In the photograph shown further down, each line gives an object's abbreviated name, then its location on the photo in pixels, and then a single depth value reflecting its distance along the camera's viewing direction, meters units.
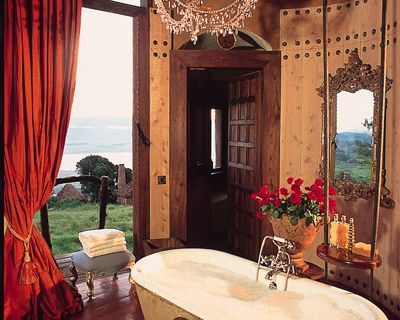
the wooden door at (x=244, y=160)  4.25
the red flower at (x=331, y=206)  2.81
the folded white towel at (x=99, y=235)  3.34
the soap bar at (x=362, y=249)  2.67
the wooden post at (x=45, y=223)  3.40
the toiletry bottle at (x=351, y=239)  2.70
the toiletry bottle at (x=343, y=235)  2.79
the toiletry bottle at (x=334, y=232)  2.82
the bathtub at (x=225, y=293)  2.24
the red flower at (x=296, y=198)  2.73
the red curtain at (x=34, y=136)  2.93
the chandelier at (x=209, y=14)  3.78
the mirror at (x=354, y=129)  3.50
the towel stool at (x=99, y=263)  3.25
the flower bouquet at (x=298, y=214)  2.75
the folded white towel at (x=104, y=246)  3.31
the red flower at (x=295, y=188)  2.76
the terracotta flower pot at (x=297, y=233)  2.77
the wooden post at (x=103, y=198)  3.79
